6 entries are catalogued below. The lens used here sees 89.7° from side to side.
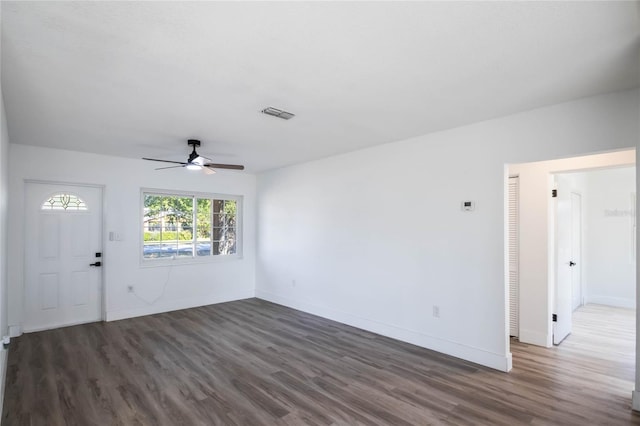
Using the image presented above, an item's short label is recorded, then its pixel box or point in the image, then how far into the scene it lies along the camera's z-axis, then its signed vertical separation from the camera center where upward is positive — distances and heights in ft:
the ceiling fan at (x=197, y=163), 12.94 +2.13
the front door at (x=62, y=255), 15.30 -2.01
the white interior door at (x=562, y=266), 13.82 -2.40
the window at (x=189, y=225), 18.86 -0.68
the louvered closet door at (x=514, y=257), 14.26 -1.93
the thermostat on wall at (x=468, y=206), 11.88 +0.30
